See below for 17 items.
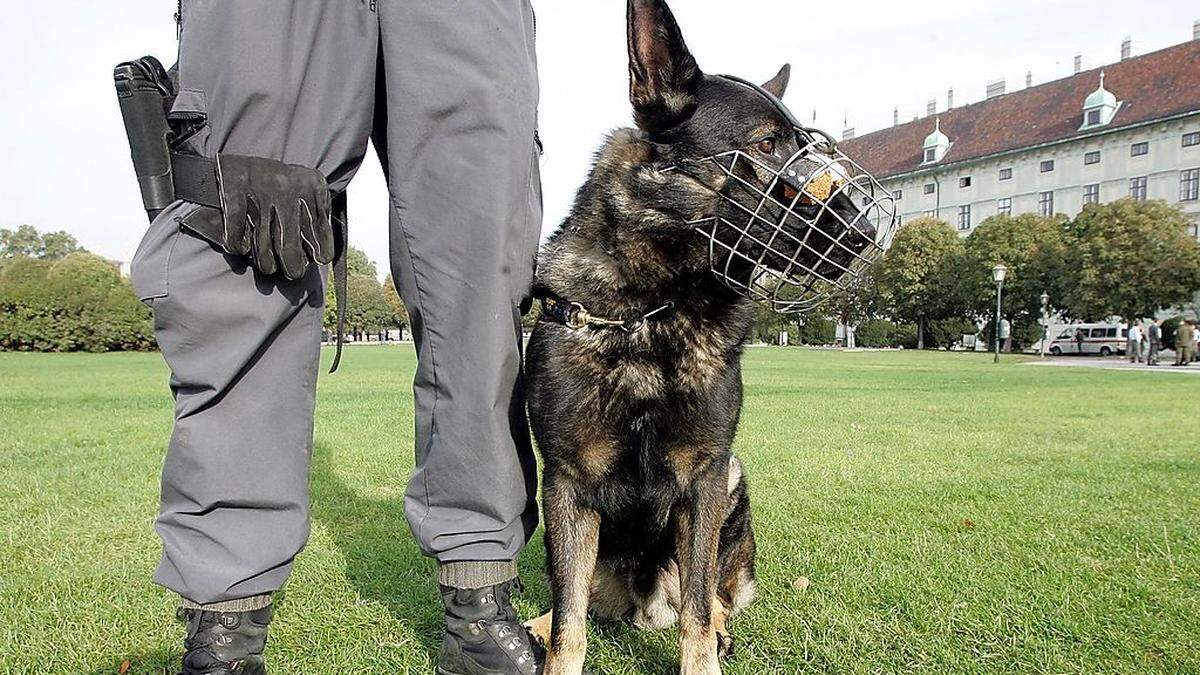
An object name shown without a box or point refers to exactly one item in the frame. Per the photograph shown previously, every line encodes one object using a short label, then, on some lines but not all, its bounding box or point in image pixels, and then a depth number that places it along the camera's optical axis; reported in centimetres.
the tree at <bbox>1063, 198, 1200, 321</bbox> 4006
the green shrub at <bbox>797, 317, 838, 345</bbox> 5106
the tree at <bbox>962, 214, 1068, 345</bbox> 4616
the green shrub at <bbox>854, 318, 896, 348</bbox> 5319
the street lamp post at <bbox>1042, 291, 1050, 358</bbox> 4371
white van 4241
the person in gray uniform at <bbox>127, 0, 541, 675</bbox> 173
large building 5366
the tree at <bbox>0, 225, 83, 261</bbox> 8700
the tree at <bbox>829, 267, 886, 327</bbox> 4804
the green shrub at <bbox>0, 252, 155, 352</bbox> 3322
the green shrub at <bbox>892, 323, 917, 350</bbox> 5219
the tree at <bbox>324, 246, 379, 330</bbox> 8418
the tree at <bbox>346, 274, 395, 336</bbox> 7156
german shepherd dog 214
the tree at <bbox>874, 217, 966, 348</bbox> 5134
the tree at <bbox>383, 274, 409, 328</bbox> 7056
